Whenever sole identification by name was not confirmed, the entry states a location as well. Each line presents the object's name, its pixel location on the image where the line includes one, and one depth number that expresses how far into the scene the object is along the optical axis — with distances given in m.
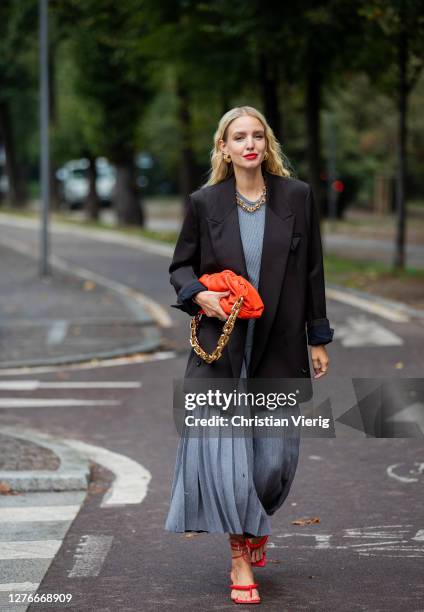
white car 67.81
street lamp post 22.62
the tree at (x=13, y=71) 46.91
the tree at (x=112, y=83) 38.22
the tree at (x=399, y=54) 19.44
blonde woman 5.64
